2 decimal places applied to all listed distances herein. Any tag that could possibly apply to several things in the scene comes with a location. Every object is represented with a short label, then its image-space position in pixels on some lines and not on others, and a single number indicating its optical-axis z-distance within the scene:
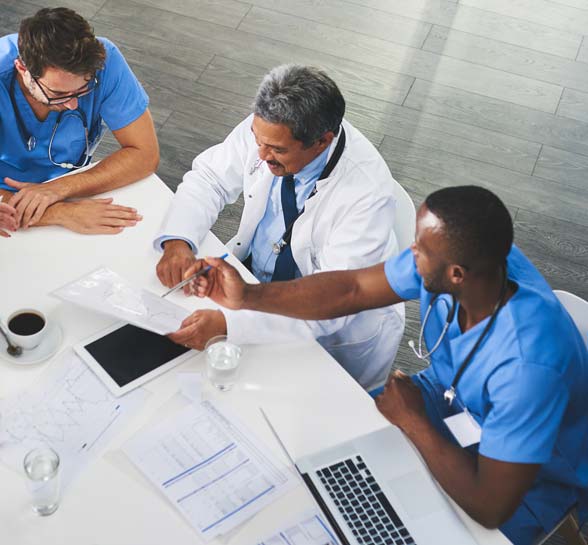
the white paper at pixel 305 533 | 1.51
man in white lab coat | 1.92
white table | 1.50
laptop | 1.54
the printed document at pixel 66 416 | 1.59
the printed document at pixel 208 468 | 1.54
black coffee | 1.73
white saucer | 1.72
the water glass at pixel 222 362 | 1.73
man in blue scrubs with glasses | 2.02
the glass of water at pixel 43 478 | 1.46
